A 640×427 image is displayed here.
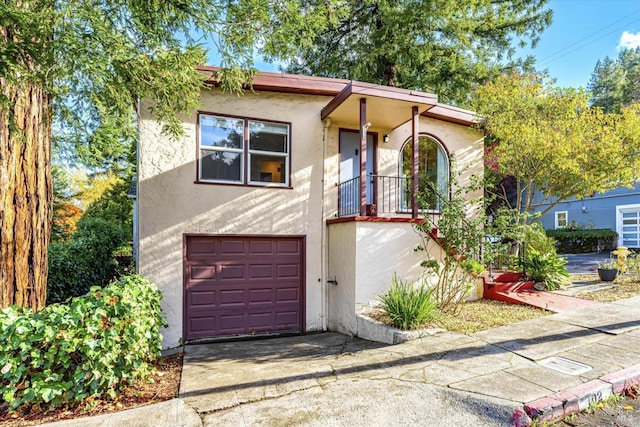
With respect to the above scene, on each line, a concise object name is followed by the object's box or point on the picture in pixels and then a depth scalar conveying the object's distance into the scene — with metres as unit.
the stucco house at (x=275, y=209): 6.79
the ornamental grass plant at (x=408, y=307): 5.57
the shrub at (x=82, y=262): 7.64
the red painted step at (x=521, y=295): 6.78
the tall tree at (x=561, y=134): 8.41
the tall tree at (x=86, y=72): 3.51
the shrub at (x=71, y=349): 3.29
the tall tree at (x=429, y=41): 11.98
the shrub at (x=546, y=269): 8.19
